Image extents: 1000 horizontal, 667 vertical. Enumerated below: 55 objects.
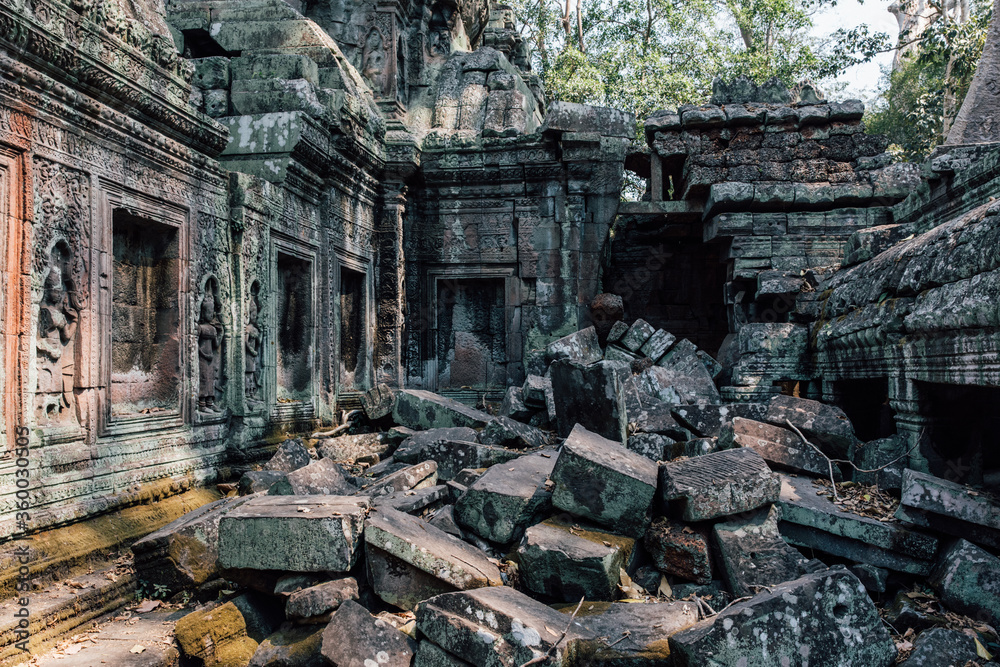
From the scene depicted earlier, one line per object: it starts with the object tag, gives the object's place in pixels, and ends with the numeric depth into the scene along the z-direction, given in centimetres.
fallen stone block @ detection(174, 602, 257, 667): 309
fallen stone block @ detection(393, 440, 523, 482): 520
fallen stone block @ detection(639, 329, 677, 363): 786
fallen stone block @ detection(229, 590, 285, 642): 329
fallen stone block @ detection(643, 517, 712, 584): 355
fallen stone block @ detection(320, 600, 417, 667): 280
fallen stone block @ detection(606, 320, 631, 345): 820
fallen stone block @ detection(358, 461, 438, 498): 448
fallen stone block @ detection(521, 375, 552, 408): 664
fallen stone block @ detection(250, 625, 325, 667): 295
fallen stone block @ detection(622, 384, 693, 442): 534
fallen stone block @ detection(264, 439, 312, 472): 524
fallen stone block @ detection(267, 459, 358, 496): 421
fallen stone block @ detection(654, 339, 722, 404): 711
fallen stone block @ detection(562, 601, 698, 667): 278
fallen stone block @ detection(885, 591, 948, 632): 306
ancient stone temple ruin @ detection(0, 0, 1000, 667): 328
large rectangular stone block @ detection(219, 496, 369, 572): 325
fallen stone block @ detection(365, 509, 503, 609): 323
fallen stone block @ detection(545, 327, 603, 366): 796
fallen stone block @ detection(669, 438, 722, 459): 477
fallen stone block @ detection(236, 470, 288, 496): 475
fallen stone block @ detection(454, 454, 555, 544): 385
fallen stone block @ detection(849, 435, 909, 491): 435
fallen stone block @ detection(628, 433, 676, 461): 505
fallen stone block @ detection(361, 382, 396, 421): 725
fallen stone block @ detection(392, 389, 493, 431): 679
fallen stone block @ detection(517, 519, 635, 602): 335
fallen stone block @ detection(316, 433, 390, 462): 630
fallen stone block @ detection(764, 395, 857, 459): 493
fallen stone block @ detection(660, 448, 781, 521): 360
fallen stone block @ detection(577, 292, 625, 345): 877
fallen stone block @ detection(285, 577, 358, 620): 311
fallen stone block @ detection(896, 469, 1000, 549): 331
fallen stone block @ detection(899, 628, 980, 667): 263
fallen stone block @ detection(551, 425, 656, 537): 364
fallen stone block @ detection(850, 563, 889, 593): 348
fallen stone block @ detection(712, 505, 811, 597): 337
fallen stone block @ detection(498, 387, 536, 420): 671
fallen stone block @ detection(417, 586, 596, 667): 269
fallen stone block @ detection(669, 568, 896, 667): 252
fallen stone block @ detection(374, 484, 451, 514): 408
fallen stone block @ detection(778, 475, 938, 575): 350
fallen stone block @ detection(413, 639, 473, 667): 278
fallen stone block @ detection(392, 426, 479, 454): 559
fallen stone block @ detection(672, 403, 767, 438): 541
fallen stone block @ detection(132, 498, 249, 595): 382
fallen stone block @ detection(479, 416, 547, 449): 571
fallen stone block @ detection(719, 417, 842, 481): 473
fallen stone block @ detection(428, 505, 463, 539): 392
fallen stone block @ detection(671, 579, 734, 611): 344
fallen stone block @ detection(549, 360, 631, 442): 498
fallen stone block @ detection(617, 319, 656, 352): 802
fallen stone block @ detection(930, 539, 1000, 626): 305
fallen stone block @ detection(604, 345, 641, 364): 794
